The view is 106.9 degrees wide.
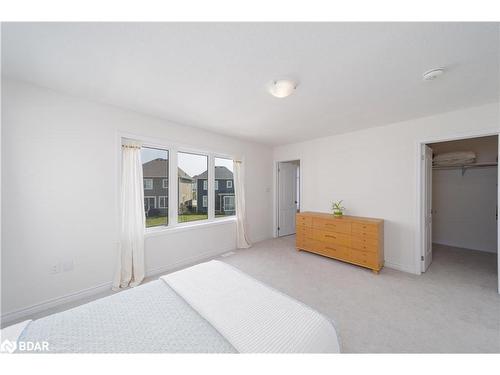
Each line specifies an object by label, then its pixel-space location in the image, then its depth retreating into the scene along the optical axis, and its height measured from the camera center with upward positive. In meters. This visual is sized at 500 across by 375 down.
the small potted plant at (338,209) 3.39 -0.42
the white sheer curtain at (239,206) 3.93 -0.39
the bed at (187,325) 0.90 -0.76
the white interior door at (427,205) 2.87 -0.31
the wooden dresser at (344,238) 2.84 -0.87
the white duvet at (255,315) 0.92 -0.76
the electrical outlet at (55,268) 2.02 -0.87
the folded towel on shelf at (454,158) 3.43 +0.53
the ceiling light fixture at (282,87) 1.75 +0.97
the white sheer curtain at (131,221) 2.49 -0.45
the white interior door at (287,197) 4.85 -0.28
